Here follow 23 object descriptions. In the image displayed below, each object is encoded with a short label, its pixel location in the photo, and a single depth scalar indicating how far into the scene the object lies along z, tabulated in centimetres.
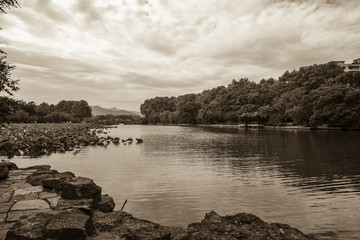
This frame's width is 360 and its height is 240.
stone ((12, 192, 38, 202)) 767
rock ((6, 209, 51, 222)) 615
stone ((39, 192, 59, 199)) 794
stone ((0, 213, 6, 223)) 609
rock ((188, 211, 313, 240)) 600
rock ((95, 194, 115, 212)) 809
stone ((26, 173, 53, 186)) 960
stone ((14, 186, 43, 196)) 830
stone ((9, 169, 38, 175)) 1156
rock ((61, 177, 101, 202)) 761
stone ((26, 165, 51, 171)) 1246
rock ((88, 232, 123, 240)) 527
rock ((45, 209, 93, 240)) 456
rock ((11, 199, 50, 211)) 690
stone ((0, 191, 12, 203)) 757
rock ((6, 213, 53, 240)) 452
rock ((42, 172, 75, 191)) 878
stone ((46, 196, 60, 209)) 719
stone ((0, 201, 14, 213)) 673
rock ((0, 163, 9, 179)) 1027
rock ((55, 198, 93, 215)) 596
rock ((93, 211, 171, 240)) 548
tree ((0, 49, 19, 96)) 1074
